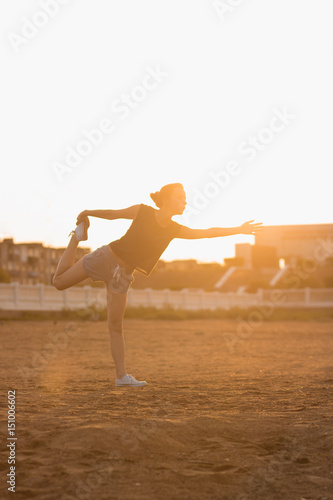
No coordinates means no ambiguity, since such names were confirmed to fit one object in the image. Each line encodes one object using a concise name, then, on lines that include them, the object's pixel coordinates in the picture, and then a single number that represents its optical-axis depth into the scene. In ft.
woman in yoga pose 17.80
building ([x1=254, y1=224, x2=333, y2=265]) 225.35
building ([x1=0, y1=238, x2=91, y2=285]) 218.59
